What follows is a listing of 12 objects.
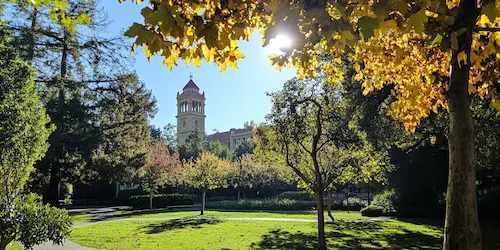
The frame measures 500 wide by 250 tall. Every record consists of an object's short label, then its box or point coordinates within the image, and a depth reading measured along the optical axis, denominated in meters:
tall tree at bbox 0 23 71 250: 7.21
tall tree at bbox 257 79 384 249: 10.45
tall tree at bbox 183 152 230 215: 27.48
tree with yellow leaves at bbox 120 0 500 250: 2.62
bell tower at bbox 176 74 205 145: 110.88
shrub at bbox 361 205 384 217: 22.34
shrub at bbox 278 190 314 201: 35.28
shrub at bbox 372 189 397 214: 22.41
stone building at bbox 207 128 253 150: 108.97
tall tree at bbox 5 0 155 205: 21.98
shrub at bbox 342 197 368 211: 29.17
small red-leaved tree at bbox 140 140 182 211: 29.74
